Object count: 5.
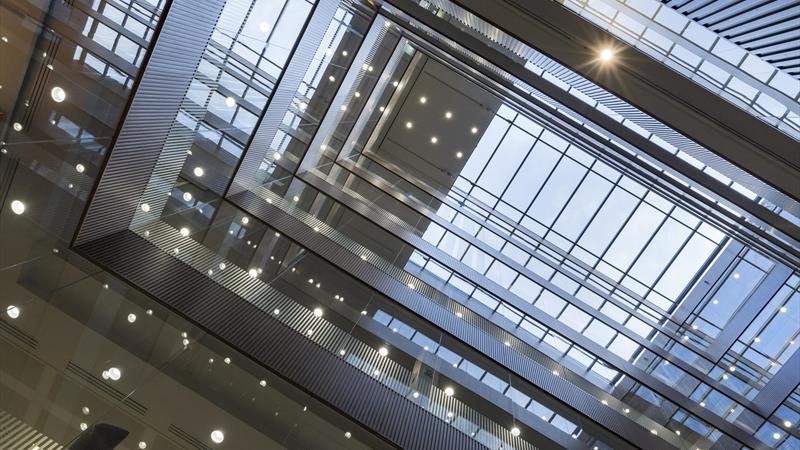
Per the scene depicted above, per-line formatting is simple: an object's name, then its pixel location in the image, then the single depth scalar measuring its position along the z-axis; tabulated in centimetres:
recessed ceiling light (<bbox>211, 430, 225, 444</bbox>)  533
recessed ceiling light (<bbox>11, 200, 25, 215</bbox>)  546
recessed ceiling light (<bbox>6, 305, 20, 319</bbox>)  484
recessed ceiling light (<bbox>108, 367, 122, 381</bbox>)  511
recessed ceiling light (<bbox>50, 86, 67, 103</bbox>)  595
